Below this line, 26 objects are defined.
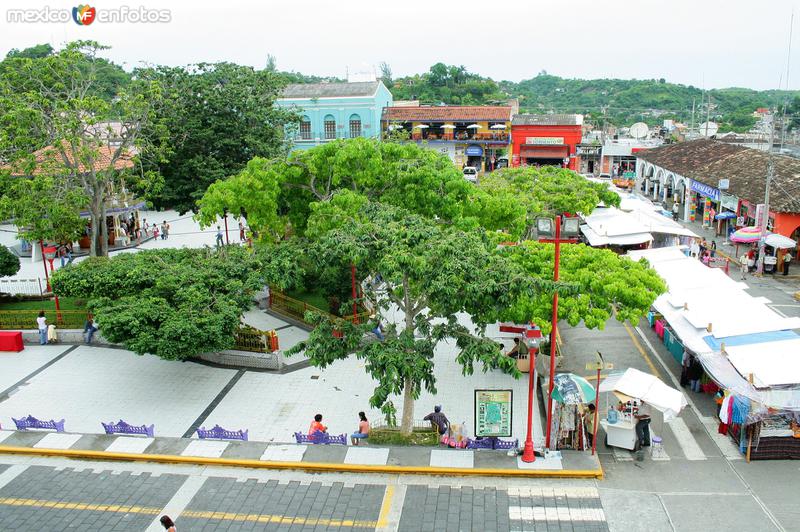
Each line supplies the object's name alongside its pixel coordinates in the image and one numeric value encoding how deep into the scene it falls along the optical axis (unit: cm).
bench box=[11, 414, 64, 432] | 1576
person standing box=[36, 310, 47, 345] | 2156
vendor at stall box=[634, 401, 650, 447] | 1474
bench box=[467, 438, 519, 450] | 1465
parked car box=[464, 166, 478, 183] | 5338
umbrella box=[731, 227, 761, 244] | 2820
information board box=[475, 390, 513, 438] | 1444
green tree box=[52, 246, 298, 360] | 1695
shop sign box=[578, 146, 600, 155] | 5934
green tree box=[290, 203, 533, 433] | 1307
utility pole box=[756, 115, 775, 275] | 2728
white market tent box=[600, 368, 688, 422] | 1438
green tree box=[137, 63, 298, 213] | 3064
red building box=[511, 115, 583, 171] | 5816
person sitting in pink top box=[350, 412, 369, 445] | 1515
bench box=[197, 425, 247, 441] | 1515
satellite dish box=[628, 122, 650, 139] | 6156
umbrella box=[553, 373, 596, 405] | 1428
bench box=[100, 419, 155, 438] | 1555
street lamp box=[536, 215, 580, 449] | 1381
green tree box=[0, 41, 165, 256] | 2328
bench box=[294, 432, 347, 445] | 1502
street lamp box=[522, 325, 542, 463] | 1356
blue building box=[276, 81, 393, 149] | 5616
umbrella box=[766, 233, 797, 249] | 2720
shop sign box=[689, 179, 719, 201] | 3541
